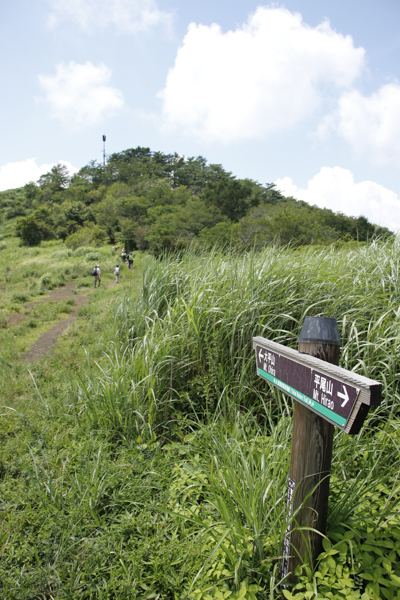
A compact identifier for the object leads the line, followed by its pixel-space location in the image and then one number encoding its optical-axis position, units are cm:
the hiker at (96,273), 1688
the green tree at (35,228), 4122
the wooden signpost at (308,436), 134
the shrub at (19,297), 1390
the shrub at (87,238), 3472
